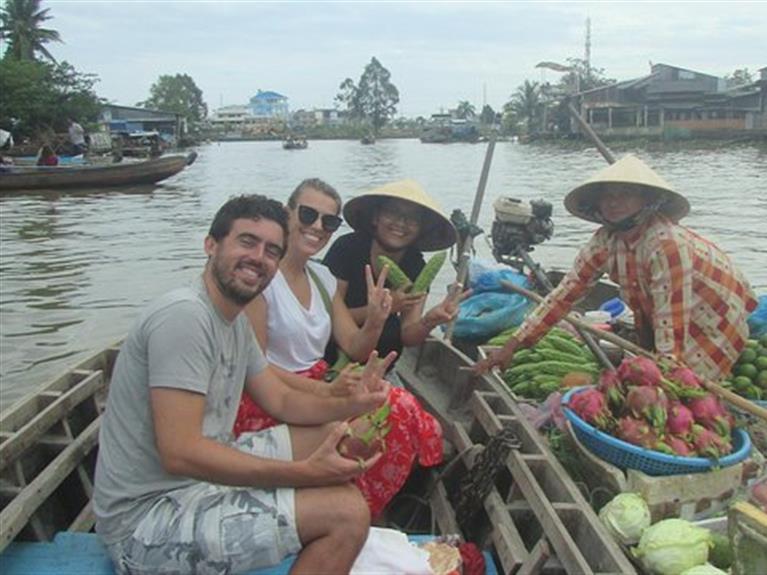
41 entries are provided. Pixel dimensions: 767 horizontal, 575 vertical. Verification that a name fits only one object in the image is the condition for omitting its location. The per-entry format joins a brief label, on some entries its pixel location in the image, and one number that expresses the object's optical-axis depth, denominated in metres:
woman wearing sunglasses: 2.90
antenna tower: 75.01
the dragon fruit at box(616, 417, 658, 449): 2.79
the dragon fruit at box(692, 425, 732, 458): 2.77
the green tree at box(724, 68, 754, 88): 61.31
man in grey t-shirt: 2.12
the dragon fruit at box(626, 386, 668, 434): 2.81
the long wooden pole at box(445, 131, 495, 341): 4.86
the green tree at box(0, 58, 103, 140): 32.09
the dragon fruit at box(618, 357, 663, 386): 2.91
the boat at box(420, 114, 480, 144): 81.94
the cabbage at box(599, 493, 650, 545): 2.59
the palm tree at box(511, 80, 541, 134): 75.69
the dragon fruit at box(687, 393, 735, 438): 2.89
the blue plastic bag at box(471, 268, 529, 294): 5.93
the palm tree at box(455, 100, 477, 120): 111.75
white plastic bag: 2.38
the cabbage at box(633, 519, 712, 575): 2.40
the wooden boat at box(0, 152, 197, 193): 22.19
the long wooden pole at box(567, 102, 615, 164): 4.88
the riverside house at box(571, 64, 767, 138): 50.75
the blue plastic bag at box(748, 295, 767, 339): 4.54
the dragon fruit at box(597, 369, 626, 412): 2.98
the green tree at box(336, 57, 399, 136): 120.94
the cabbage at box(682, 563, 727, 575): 2.30
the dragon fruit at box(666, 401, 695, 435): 2.83
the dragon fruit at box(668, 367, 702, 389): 2.94
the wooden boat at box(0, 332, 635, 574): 2.52
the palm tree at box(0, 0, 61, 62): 44.00
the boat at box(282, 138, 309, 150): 69.57
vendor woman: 3.33
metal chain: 3.01
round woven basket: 2.75
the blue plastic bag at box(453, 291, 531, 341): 5.37
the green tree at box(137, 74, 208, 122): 100.17
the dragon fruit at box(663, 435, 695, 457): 2.78
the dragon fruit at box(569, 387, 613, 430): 2.95
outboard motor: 5.90
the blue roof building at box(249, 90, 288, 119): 145.38
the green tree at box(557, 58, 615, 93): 71.82
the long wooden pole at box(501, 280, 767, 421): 3.06
